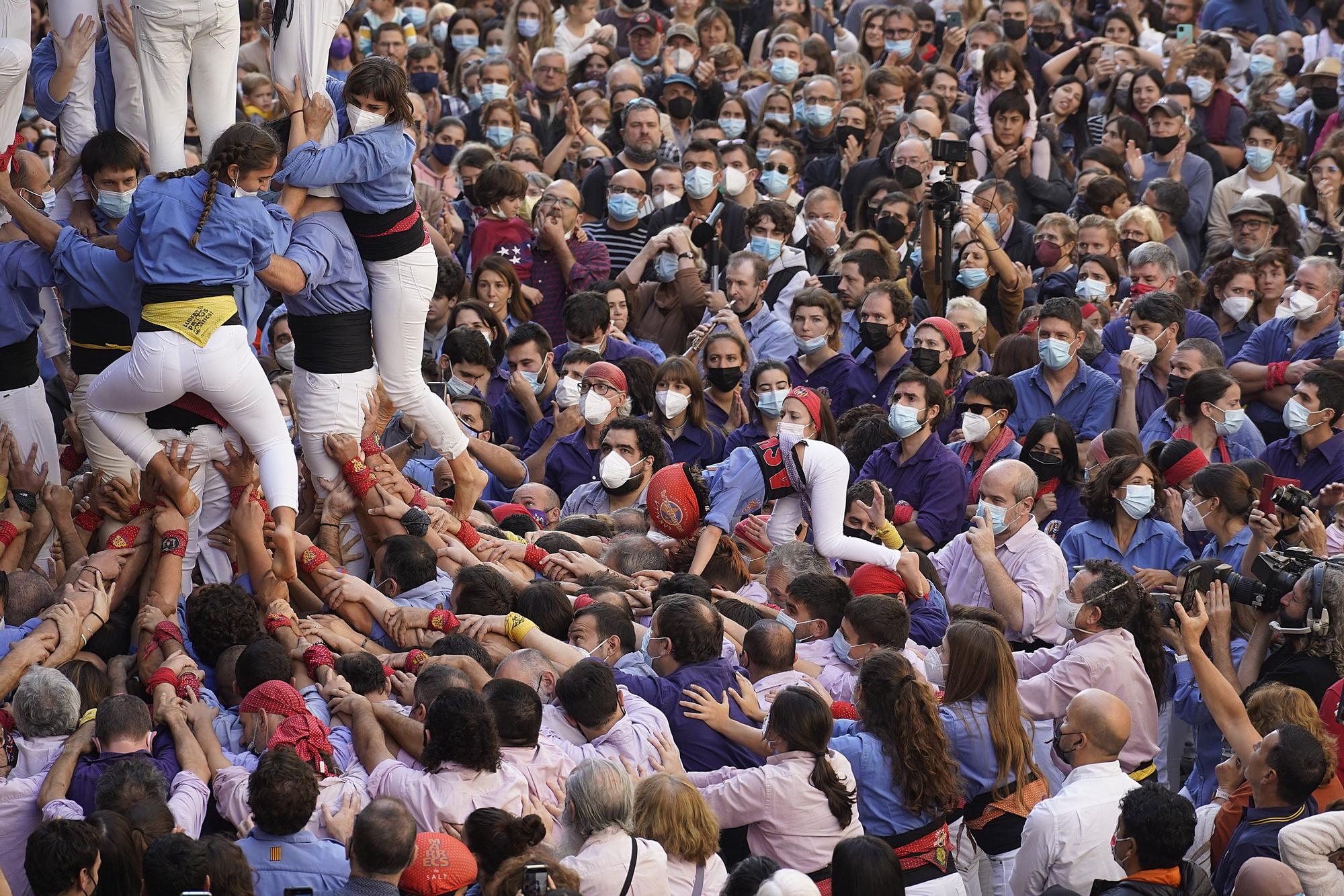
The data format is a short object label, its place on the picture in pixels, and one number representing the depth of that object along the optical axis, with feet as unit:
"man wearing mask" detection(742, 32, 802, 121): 81.66
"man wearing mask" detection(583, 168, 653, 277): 69.31
